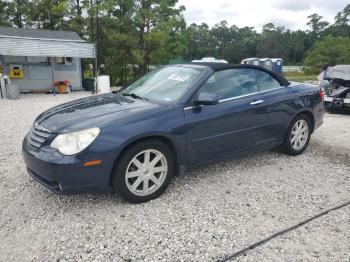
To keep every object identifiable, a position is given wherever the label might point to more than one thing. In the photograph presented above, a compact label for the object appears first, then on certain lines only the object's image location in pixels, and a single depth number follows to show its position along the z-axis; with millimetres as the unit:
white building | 13149
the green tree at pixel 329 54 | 30641
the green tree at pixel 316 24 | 84688
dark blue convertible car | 2836
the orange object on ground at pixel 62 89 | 15062
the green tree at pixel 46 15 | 21516
